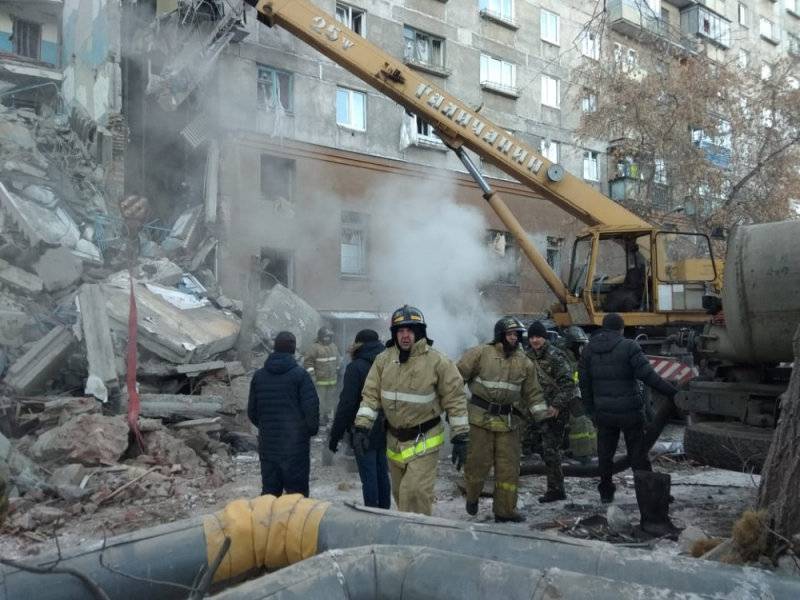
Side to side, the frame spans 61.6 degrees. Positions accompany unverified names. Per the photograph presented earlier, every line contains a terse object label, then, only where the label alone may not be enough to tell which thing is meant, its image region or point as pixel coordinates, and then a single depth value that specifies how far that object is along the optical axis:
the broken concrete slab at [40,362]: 8.65
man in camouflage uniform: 6.26
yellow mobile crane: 9.62
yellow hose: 3.21
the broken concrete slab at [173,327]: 10.11
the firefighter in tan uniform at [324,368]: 10.75
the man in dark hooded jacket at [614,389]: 5.81
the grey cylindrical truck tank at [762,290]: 4.76
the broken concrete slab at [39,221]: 11.94
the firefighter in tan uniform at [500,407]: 5.52
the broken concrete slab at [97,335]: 8.74
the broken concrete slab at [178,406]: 8.53
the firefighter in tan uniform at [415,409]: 4.60
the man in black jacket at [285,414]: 5.17
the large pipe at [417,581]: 2.31
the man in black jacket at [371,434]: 5.29
